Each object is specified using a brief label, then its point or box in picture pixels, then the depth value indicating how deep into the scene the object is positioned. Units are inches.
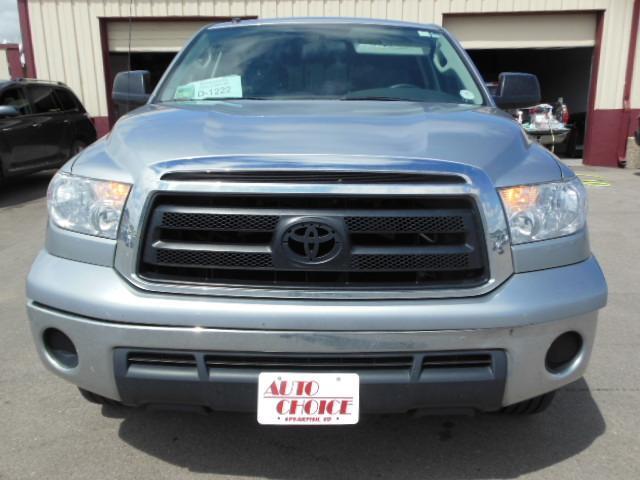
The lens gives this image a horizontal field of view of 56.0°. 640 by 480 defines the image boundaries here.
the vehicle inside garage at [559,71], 604.1
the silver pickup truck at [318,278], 76.2
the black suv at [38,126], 336.8
